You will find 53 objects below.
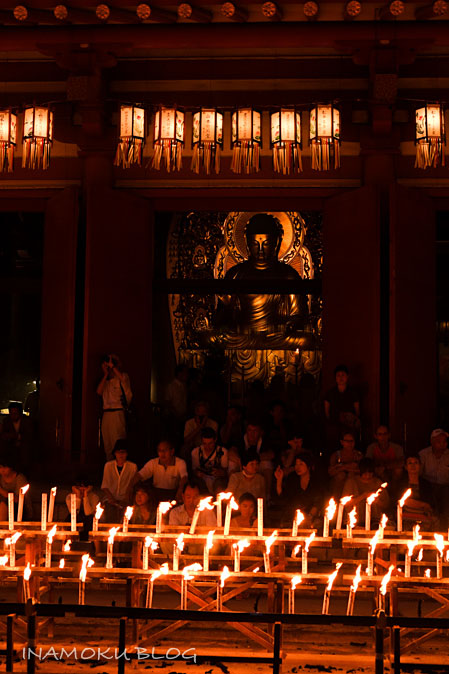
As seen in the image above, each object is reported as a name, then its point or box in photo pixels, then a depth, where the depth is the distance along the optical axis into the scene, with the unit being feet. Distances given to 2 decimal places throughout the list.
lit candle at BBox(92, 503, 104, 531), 41.43
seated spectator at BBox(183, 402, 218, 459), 61.81
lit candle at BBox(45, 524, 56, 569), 40.08
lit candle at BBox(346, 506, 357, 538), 40.89
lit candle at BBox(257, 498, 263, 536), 40.05
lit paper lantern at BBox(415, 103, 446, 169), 59.63
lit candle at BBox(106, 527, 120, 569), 39.26
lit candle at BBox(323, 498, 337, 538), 40.77
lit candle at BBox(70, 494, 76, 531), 41.43
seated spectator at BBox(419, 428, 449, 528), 55.13
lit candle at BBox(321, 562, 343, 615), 36.04
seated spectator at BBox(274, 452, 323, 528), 52.51
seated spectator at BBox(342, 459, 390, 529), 50.68
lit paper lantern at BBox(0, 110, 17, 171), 61.02
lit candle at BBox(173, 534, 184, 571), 38.07
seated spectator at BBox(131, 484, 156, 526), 50.51
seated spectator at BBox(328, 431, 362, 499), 53.16
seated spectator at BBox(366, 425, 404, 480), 55.73
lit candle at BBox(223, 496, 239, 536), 40.79
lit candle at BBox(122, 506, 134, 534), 41.81
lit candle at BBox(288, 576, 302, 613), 36.74
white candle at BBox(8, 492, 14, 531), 41.02
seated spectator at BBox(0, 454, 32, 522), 54.34
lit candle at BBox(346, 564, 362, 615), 35.76
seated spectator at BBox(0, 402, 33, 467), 61.12
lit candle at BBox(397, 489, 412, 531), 41.88
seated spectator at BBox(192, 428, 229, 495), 56.47
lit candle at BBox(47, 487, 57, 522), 42.85
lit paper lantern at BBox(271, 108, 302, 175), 60.13
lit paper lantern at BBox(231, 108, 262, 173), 60.23
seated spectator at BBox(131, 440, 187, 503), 55.28
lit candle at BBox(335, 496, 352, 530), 40.69
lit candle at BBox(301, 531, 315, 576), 37.98
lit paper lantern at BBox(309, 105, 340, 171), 59.98
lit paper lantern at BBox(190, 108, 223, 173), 60.13
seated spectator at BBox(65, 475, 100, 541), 52.07
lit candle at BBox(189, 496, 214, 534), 40.52
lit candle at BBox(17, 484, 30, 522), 41.16
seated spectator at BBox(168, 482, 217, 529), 49.67
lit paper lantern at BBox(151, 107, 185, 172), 60.38
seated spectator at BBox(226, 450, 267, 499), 53.25
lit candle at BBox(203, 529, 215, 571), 37.49
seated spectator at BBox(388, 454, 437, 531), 50.58
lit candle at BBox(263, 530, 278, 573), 38.12
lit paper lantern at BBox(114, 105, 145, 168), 61.46
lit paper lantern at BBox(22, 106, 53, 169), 61.07
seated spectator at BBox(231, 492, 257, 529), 47.96
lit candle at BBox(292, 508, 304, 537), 40.62
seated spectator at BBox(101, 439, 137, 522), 55.97
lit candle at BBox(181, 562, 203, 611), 36.99
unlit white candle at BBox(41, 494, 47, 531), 41.26
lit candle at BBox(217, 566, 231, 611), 35.90
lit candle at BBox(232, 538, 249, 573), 38.22
